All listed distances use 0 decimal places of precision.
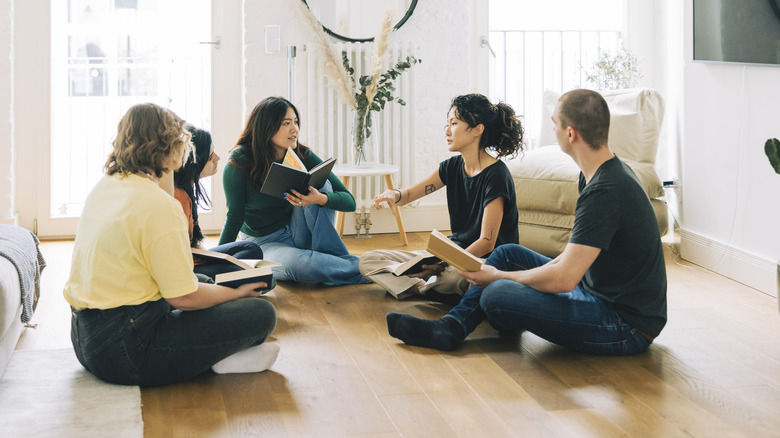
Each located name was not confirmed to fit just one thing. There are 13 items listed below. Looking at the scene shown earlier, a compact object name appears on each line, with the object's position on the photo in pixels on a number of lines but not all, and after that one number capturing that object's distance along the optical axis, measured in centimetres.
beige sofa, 432
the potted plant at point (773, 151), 281
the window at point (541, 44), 547
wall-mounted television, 348
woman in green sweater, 369
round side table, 472
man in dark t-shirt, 262
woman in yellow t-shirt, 227
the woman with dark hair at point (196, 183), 321
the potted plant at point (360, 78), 483
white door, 495
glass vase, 489
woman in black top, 327
